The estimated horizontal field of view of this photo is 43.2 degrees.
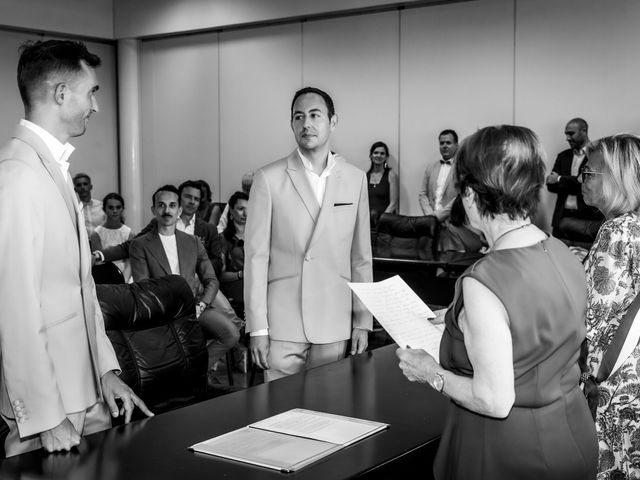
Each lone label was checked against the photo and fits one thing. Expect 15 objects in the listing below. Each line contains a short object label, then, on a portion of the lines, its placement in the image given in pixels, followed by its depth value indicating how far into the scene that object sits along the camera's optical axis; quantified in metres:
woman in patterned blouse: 2.53
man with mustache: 5.06
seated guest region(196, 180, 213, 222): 8.62
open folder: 1.77
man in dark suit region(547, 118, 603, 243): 7.69
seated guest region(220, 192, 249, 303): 5.85
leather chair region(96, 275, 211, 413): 2.91
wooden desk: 1.71
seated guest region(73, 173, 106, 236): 8.35
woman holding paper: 1.51
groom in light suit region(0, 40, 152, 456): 1.85
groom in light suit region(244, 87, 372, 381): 3.00
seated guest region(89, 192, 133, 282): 7.58
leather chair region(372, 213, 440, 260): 6.84
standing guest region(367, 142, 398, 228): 9.26
